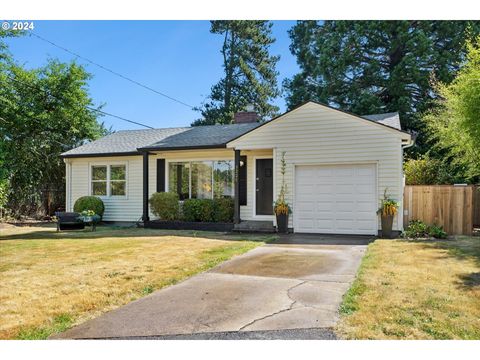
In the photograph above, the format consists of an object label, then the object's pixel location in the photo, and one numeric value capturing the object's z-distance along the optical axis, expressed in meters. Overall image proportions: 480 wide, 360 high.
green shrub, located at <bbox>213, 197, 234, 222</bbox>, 12.37
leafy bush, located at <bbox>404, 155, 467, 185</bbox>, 13.35
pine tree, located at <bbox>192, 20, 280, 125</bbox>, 27.55
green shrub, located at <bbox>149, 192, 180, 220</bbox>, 12.91
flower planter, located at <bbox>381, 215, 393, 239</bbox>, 10.15
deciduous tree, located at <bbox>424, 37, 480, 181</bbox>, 7.82
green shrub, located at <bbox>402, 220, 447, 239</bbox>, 9.95
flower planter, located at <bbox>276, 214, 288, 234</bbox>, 11.10
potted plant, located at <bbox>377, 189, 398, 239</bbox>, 10.14
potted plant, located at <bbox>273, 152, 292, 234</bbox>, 11.09
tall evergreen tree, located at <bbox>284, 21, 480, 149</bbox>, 20.45
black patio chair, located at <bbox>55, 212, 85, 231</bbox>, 12.16
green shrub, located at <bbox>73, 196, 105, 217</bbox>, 14.25
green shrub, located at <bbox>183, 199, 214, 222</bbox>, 12.56
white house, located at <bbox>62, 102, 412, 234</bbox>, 10.58
